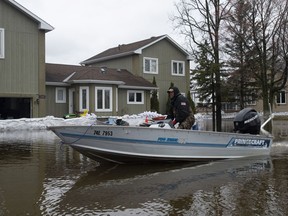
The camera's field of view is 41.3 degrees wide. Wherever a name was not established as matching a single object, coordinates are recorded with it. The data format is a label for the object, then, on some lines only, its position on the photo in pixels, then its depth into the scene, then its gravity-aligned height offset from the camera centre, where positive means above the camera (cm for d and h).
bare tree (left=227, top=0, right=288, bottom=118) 2745 +533
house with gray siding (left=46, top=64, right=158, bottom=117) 2645 +157
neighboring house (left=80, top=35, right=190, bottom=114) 3272 +449
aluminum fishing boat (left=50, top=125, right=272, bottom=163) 875 -72
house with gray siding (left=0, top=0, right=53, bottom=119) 2259 +352
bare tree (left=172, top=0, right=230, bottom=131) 2686 +613
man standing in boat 976 +5
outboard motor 1041 -29
